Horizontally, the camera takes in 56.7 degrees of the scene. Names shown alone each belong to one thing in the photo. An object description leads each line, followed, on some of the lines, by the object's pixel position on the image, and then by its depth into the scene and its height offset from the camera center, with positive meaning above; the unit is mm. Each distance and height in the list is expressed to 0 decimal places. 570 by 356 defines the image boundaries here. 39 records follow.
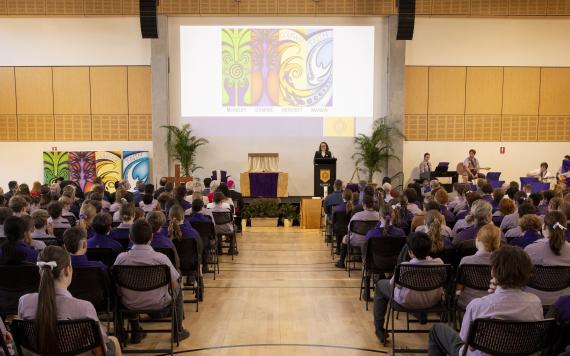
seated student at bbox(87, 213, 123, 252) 5355 -964
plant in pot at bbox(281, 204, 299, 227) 12703 -1740
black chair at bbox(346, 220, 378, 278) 7488 -1183
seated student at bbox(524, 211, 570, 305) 4582 -936
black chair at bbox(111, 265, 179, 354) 4629 -1219
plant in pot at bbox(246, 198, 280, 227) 12625 -1699
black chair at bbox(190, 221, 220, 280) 7387 -1322
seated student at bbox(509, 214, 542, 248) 5305 -877
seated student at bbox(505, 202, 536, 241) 6020 -800
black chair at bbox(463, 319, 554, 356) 3207 -1188
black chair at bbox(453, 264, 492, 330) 4539 -1153
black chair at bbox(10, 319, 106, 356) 3209 -1203
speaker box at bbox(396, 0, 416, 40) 13617 +3260
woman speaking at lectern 14540 -267
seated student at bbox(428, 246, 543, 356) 3229 -948
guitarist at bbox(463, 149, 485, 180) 15375 -646
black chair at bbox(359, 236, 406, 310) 5977 -1256
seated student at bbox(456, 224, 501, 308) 4574 -933
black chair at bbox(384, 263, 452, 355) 4652 -1206
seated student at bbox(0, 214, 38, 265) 4520 -933
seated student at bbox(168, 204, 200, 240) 6039 -997
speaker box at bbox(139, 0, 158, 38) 13703 +3239
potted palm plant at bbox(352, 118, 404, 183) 15828 -133
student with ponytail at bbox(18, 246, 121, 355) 3115 -1001
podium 13328 -853
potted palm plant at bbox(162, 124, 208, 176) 15820 -69
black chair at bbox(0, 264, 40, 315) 4477 -1228
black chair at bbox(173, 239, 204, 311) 6086 -1333
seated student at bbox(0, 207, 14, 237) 6156 -851
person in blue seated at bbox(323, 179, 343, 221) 9875 -1070
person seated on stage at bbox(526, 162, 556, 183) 14625 -870
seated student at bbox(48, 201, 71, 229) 6621 -958
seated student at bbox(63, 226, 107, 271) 4238 -847
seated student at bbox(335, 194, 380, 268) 7605 -1055
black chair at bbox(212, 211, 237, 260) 8586 -1289
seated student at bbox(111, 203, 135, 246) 6137 -970
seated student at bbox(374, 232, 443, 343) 4684 -1342
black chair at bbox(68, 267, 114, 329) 4438 -1234
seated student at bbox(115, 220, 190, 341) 4758 -1081
